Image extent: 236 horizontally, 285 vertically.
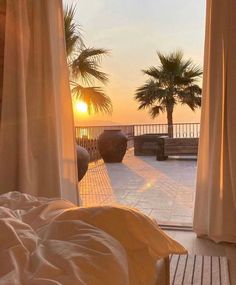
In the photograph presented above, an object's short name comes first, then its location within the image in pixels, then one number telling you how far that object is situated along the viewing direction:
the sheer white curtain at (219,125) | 2.18
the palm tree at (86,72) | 3.64
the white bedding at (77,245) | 0.74
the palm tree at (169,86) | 4.43
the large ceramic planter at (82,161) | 3.69
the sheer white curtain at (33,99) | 2.51
